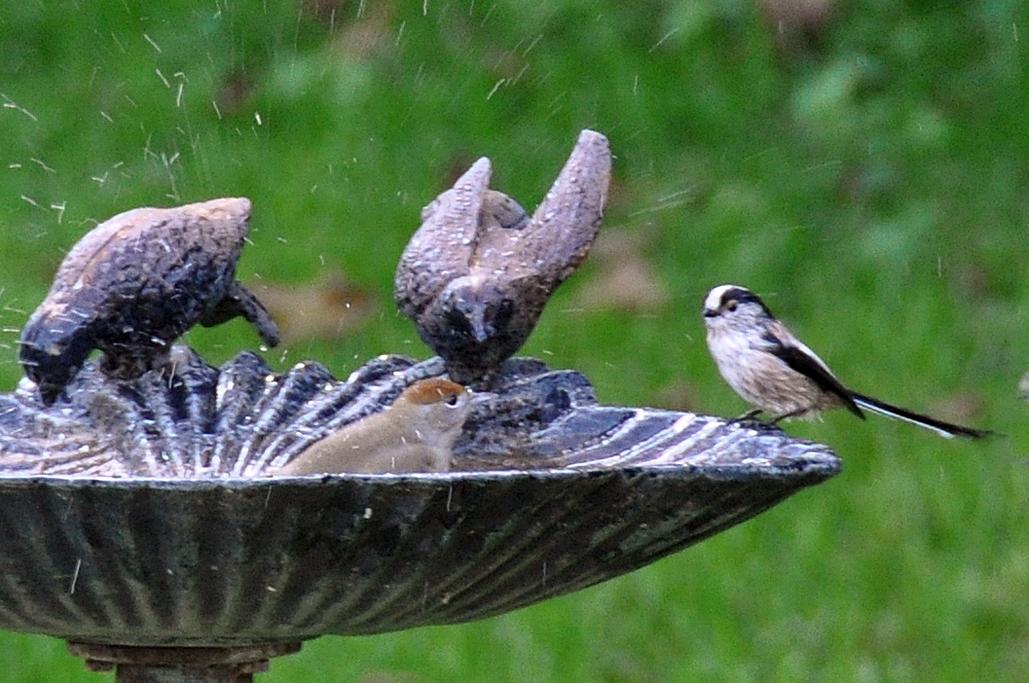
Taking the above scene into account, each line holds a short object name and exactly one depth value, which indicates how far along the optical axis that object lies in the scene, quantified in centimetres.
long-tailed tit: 832
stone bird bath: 488
